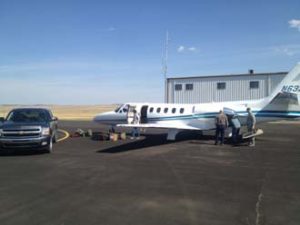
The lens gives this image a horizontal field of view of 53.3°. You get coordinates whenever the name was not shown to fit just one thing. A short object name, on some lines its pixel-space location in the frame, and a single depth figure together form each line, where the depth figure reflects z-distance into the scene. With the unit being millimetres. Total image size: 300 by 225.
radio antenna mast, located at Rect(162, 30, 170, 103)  34760
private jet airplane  16974
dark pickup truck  12348
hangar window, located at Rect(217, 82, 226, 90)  33366
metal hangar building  32008
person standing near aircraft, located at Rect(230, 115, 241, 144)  16780
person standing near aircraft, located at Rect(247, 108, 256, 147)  16234
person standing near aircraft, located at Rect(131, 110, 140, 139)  19722
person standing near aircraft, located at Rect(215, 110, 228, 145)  15980
